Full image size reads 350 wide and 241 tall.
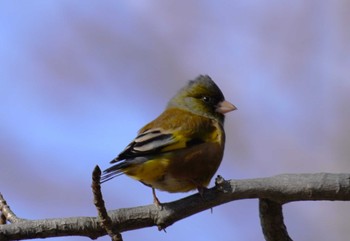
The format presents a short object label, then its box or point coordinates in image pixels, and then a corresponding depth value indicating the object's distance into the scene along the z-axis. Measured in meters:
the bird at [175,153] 7.20
